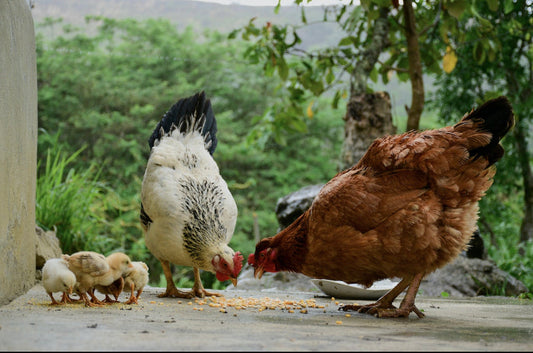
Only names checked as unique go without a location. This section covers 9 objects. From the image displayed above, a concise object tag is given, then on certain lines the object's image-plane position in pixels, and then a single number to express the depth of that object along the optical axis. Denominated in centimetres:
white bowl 417
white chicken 389
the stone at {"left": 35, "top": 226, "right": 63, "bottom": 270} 482
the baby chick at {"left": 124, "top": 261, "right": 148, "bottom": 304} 366
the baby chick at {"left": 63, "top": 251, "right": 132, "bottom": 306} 332
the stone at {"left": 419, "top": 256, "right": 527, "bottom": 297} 567
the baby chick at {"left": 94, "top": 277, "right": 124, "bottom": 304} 362
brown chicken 296
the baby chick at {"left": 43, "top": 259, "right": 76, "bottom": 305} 321
